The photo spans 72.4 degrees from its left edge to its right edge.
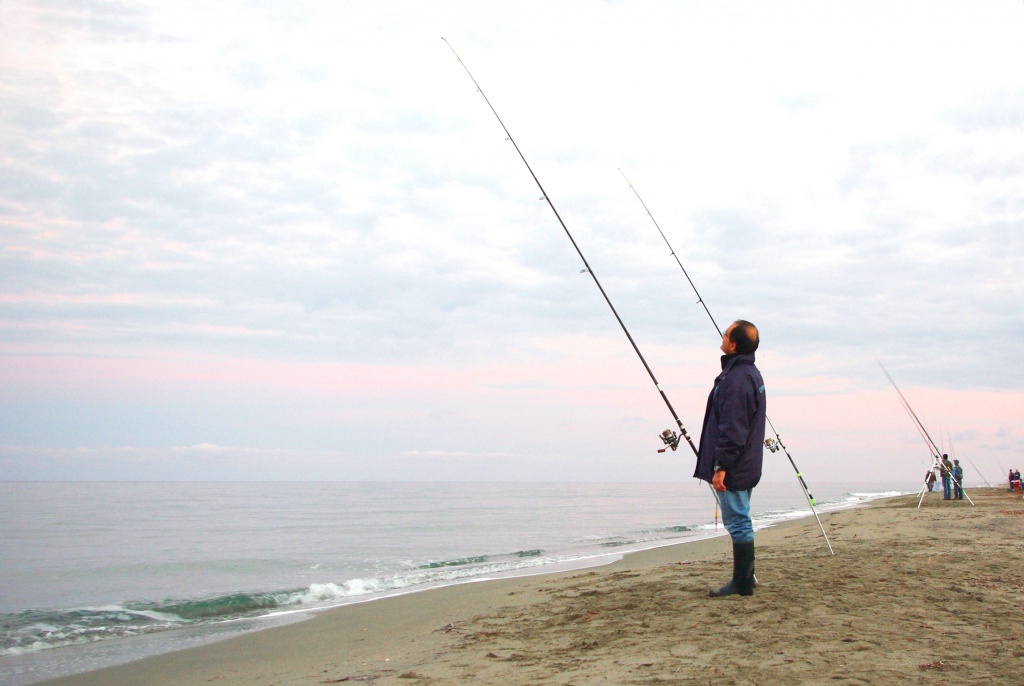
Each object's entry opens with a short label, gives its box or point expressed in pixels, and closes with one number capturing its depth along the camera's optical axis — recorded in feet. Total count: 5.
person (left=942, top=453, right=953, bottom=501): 60.75
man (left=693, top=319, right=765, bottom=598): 15.97
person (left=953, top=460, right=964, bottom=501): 63.06
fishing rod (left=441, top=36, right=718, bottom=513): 22.13
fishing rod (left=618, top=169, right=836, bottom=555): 23.11
